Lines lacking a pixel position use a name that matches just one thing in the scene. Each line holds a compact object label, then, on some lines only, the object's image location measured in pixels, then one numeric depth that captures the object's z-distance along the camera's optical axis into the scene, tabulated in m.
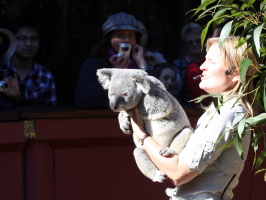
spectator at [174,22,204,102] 10.03
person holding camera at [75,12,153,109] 7.55
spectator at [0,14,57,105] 8.58
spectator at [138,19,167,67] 10.26
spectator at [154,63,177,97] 9.10
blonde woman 4.35
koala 4.94
